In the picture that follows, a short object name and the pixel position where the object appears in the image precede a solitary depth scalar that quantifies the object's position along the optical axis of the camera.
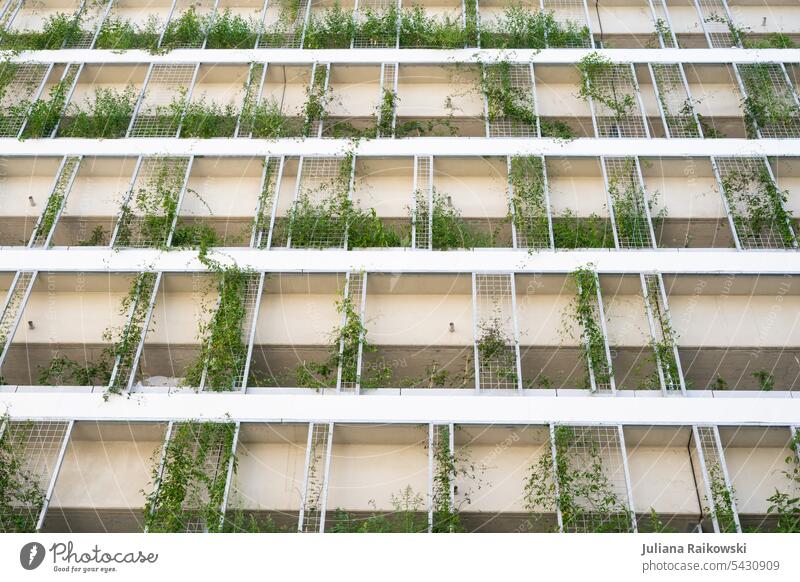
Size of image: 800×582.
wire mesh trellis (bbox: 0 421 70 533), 8.89
